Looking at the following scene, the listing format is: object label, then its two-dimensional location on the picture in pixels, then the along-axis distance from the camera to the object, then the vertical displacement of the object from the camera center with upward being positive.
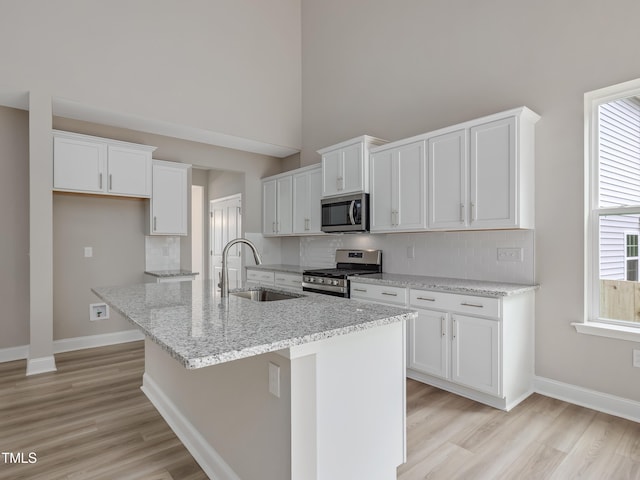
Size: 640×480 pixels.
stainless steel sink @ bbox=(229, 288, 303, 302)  2.42 -0.37
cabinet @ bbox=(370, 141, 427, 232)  3.37 +0.50
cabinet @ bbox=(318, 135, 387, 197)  3.88 +0.81
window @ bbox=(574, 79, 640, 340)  2.62 +0.24
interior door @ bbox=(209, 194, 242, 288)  6.49 +0.18
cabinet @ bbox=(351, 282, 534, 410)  2.62 -0.81
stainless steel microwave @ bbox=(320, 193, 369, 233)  3.88 +0.28
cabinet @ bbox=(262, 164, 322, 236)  4.75 +0.51
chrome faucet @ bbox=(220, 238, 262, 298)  2.07 -0.21
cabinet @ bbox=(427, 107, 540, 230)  2.74 +0.52
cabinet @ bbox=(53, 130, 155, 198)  3.78 +0.80
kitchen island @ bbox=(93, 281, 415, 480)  1.37 -0.62
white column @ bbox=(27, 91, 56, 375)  3.45 +0.05
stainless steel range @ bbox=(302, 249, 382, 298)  3.85 -0.36
